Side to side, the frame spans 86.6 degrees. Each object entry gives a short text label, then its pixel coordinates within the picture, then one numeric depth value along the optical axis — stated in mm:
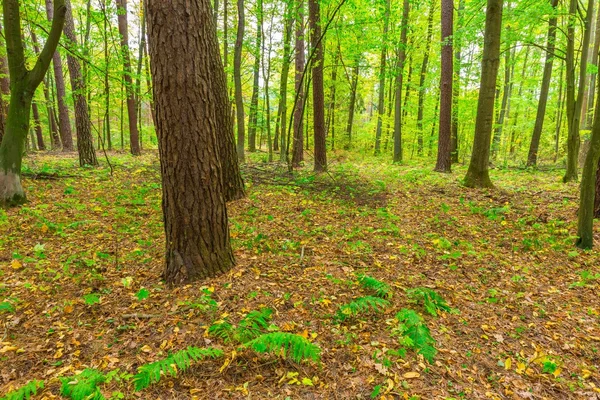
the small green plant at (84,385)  2357
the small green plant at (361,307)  3471
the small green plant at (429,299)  3693
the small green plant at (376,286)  3824
